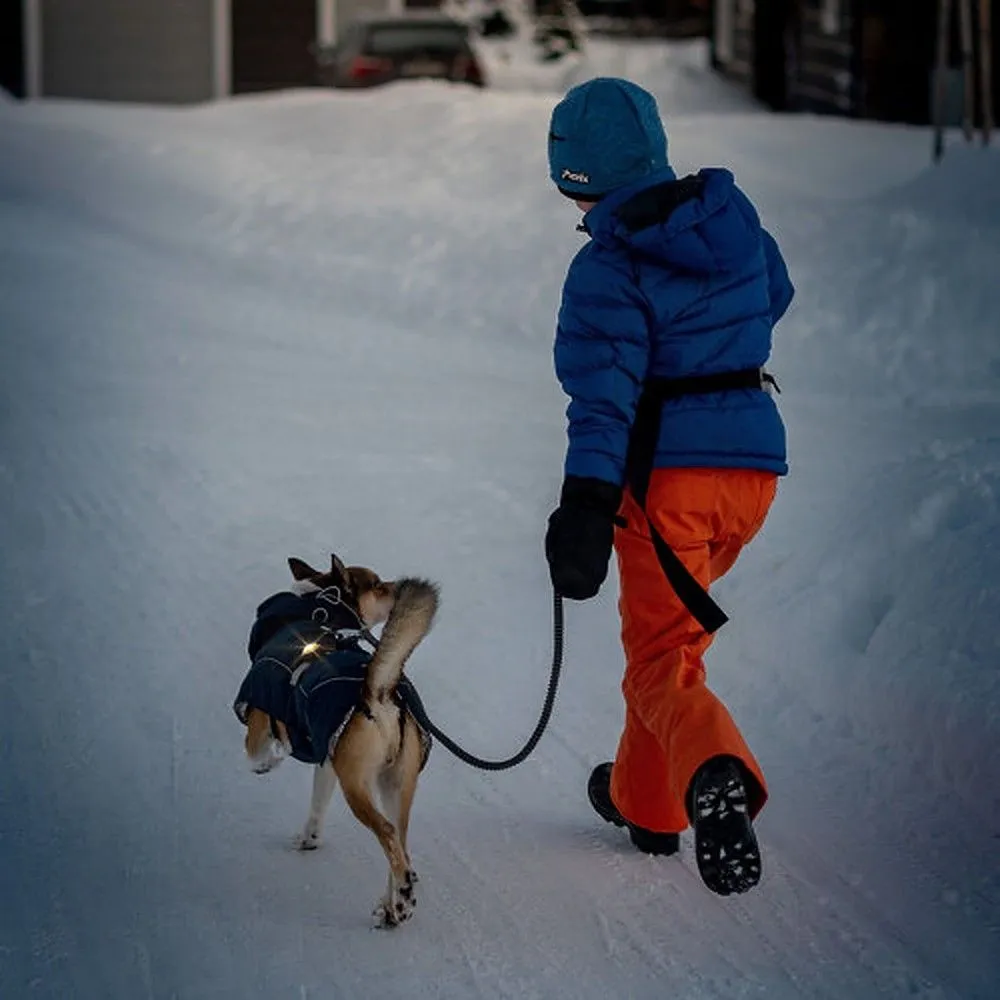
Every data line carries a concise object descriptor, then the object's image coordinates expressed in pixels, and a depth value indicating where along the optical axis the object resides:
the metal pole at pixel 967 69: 15.56
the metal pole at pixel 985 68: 15.67
